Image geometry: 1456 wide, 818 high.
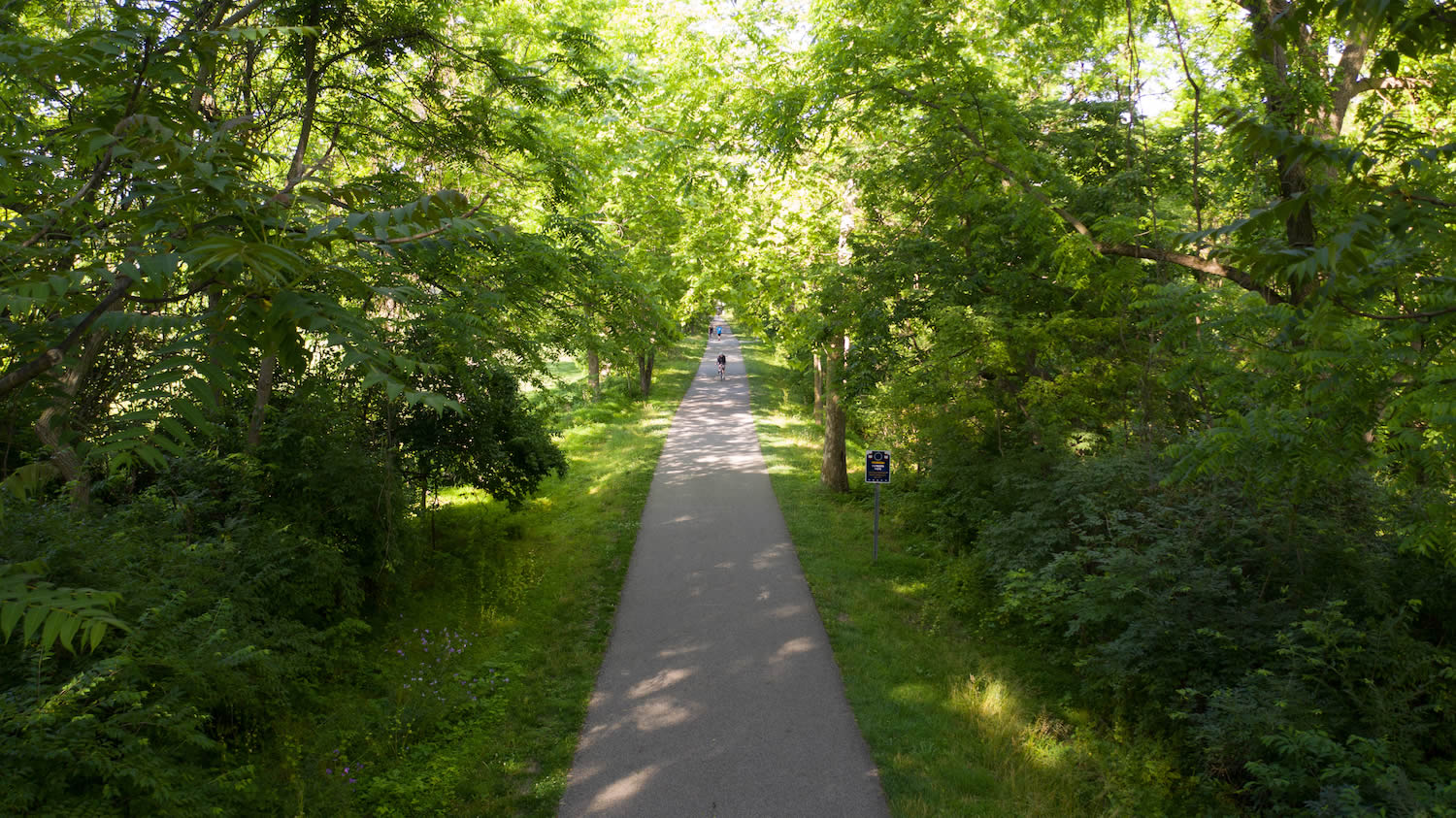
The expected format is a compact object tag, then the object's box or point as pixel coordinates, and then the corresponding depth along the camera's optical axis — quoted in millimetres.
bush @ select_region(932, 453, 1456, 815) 5172
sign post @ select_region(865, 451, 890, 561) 12100
